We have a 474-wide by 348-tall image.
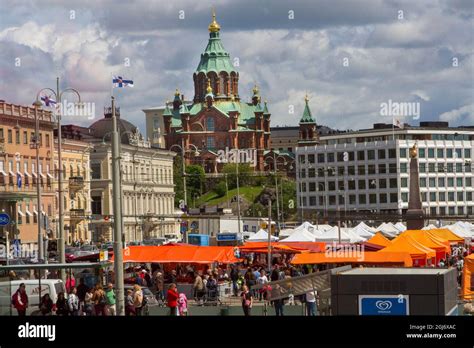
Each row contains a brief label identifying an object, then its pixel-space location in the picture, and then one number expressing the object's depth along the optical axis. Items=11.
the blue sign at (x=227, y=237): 78.31
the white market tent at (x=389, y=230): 75.12
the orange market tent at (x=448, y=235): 65.59
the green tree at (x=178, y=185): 179.38
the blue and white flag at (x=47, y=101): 56.42
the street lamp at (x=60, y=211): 48.19
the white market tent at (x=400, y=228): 78.33
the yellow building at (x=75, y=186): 108.19
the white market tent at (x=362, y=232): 68.06
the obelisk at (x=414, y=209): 91.00
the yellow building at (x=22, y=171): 86.88
